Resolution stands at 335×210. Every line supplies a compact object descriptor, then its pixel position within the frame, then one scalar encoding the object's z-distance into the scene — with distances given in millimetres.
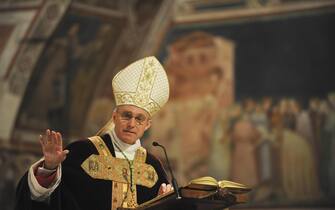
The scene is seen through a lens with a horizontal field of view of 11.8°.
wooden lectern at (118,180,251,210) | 9215
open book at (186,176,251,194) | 9215
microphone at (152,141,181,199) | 9135
